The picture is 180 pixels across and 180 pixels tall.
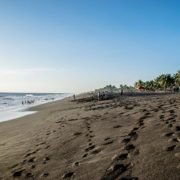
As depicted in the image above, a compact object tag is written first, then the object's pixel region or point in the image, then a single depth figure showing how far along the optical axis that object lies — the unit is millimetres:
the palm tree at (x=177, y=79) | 85771
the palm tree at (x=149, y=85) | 110699
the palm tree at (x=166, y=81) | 92846
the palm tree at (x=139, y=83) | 124549
